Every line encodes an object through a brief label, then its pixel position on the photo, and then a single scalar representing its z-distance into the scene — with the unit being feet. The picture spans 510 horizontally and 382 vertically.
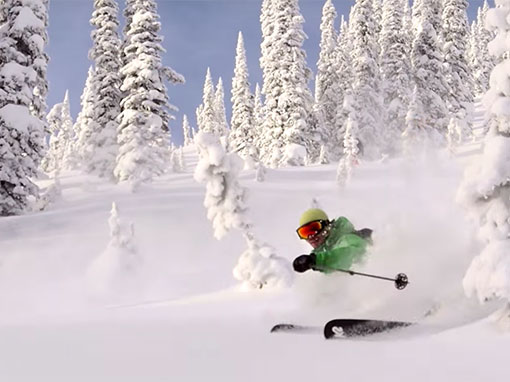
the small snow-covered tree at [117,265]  53.98
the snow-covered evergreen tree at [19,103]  66.44
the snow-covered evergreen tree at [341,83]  151.12
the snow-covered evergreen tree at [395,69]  144.77
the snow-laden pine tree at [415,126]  114.21
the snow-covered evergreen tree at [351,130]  137.80
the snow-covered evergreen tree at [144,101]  96.78
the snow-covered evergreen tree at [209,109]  241.39
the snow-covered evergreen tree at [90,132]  109.50
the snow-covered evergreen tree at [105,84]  106.52
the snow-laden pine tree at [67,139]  202.07
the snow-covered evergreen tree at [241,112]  173.27
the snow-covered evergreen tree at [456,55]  149.59
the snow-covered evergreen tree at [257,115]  186.82
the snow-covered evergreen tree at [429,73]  138.72
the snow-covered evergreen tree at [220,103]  308.40
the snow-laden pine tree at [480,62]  250.37
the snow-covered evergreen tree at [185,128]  431.84
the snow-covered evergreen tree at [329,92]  154.20
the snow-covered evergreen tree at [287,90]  130.62
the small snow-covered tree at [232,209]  39.11
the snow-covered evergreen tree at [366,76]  148.36
